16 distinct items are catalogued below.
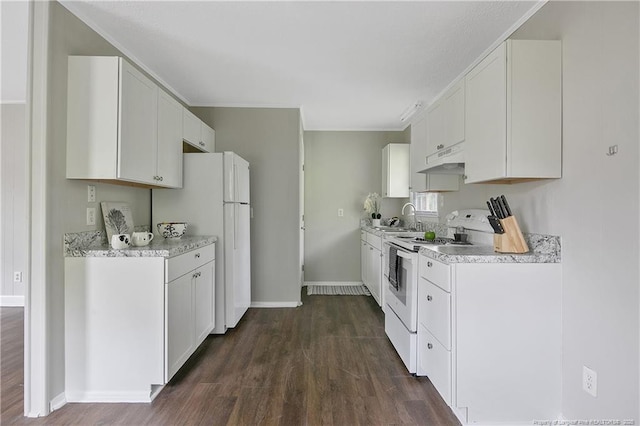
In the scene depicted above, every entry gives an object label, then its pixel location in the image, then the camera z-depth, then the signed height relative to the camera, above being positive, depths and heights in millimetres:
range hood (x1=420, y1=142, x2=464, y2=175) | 2166 +396
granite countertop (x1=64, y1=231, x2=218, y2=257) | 1861 -246
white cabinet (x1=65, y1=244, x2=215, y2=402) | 1855 -722
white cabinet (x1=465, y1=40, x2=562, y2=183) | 1662 +577
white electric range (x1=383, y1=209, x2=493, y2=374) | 2162 -504
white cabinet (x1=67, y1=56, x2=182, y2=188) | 1871 +572
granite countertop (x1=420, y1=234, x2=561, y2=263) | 1656 -227
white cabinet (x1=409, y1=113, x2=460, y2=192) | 2730 +429
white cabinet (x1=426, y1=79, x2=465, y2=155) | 2129 +708
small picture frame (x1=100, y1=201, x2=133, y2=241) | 2176 -59
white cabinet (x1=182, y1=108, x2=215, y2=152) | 2889 +810
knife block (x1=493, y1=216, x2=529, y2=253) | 1740 -144
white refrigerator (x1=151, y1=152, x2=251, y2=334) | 2846 +15
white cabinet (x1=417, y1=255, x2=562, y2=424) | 1640 -687
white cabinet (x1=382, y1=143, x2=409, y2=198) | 4336 +606
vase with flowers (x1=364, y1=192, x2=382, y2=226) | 4617 +100
